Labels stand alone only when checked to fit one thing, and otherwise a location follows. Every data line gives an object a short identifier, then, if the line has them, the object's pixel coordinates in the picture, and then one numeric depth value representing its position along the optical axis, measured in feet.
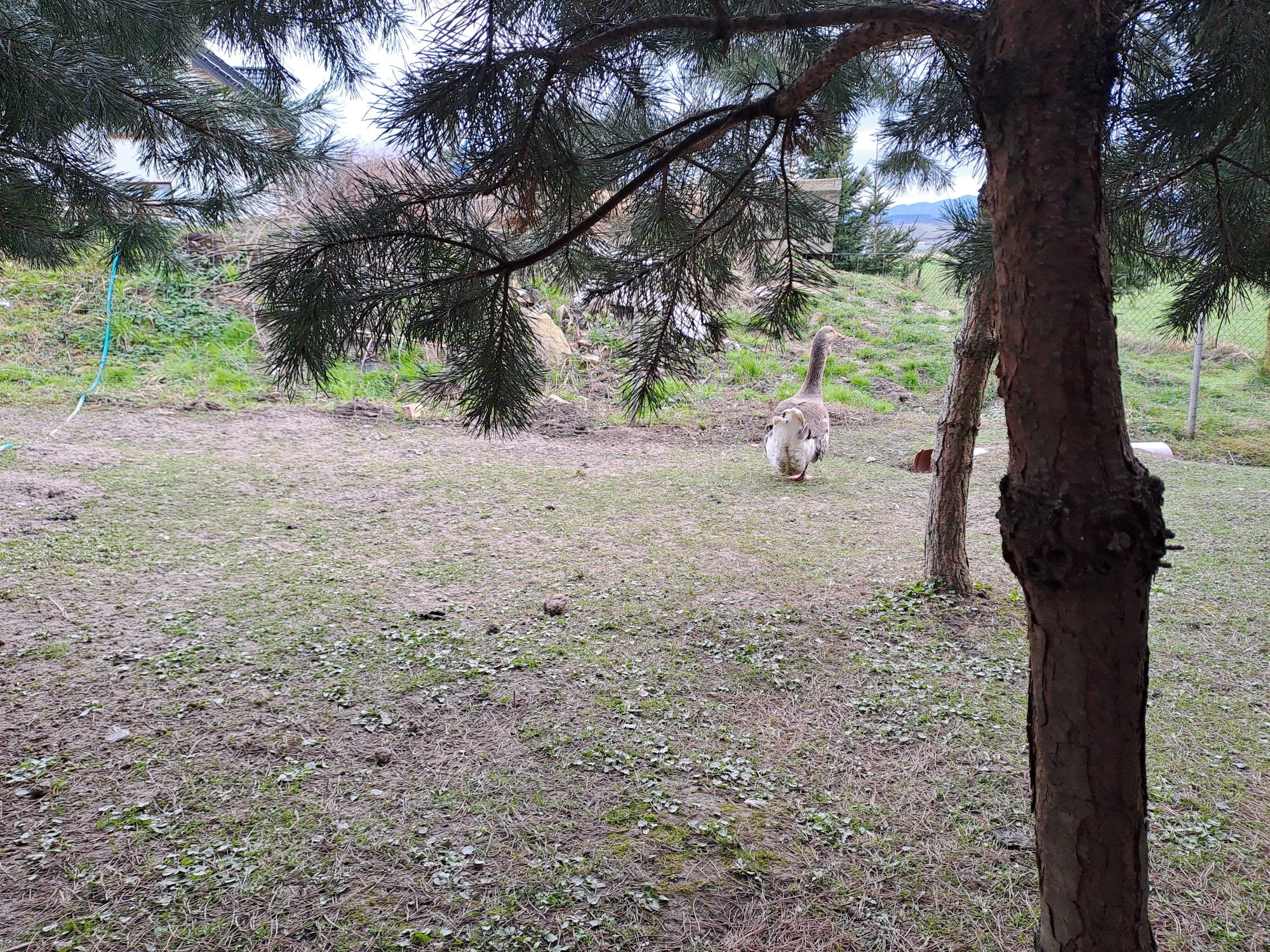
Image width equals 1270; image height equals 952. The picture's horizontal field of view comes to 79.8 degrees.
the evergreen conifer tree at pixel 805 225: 3.37
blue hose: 23.98
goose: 18.30
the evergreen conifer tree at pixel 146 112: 6.38
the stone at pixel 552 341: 26.86
